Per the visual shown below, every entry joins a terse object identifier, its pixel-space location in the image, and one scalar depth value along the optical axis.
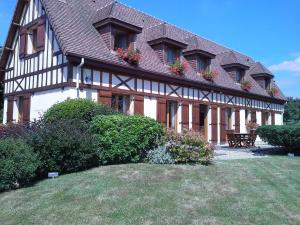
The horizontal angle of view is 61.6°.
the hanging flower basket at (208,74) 13.76
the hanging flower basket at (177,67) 12.12
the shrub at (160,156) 6.98
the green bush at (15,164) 5.47
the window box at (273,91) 18.64
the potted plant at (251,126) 15.94
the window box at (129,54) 10.49
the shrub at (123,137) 6.90
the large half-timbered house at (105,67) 9.61
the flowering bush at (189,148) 7.10
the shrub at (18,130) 6.62
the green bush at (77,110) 7.81
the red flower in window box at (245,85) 16.05
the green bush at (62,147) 6.19
